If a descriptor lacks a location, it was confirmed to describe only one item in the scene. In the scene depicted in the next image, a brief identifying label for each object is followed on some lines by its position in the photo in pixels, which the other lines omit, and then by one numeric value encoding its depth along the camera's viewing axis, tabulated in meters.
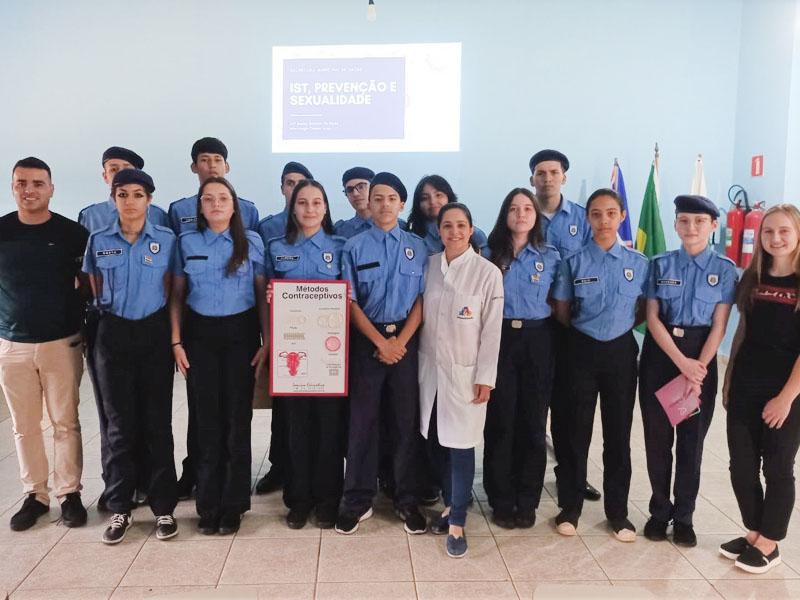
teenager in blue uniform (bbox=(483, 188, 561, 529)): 2.73
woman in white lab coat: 2.54
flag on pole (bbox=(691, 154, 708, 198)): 5.82
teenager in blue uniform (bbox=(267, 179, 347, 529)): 2.77
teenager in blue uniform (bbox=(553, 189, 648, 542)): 2.65
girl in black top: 2.36
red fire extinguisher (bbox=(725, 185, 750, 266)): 5.71
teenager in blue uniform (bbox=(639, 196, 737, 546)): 2.55
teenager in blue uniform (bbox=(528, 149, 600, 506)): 3.16
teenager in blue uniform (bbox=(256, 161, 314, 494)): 3.21
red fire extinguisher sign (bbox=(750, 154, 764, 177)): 5.62
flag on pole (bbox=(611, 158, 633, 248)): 5.71
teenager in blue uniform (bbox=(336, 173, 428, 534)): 2.70
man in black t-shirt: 2.71
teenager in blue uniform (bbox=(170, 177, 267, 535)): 2.63
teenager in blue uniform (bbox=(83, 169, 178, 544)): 2.61
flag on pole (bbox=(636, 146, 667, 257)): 5.77
